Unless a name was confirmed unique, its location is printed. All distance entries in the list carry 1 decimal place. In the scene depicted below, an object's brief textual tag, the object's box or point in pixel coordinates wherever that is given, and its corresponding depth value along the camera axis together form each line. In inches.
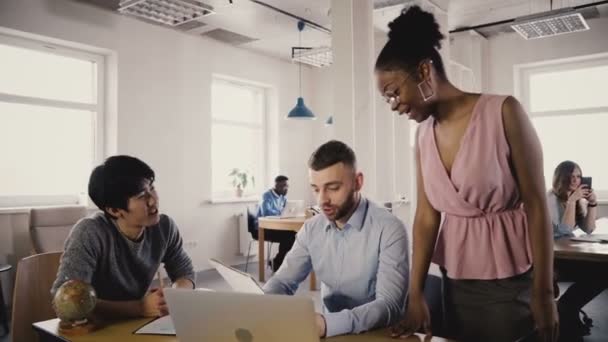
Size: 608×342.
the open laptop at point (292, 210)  222.7
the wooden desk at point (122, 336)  49.9
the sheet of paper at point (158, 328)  54.8
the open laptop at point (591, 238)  115.9
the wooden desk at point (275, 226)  195.2
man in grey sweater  66.3
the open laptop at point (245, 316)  37.5
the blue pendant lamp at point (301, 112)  226.1
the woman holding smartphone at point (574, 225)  114.8
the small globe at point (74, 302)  55.8
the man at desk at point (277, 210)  217.3
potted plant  260.4
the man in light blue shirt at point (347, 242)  62.9
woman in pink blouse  48.3
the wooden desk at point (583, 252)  100.3
